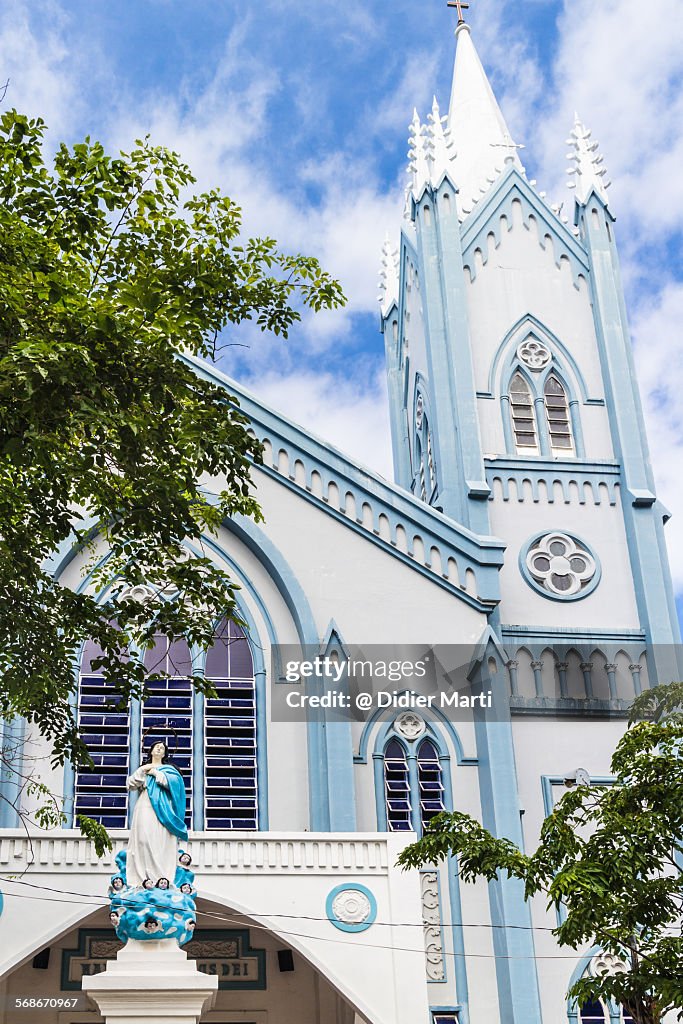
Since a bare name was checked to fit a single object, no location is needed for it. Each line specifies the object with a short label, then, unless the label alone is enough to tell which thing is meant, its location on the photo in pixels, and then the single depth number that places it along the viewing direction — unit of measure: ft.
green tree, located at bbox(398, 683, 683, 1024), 40.34
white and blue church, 50.39
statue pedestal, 39.83
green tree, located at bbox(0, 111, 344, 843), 38.17
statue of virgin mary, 42.93
